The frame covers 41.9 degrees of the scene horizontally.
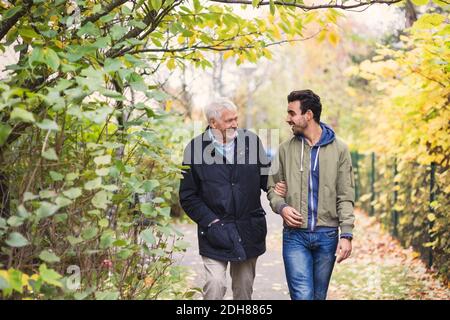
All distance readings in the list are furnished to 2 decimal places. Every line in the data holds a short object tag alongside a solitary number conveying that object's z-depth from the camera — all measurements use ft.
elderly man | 14.70
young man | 14.35
